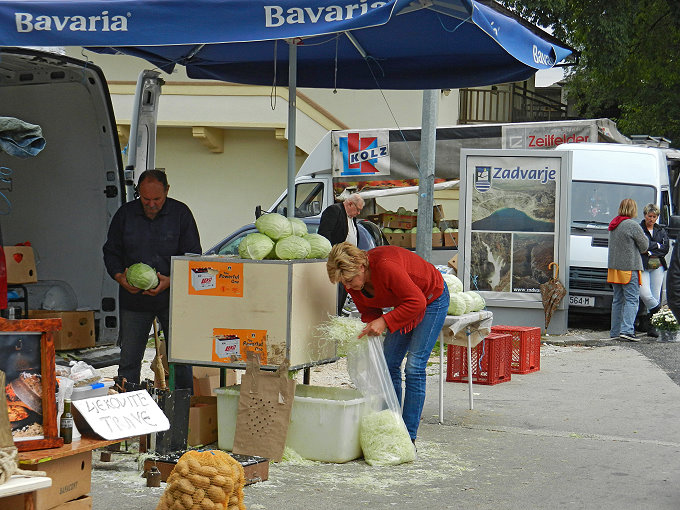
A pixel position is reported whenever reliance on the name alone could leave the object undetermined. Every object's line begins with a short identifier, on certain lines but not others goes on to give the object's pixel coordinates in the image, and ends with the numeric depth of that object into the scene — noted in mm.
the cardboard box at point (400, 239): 17688
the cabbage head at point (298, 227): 6875
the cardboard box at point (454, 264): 15120
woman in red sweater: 6402
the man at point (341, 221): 11891
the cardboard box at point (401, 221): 18062
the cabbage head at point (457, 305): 7789
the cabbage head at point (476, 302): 8125
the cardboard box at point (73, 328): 7961
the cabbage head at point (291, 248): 6527
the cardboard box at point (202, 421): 6840
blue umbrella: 5438
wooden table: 4484
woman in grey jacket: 13297
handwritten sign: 4969
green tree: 17547
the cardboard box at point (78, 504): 4778
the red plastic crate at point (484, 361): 9750
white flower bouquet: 13416
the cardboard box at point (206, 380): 7586
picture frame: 4578
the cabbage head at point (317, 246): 6867
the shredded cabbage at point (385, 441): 6512
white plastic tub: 6484
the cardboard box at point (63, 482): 4547
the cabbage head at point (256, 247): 6500
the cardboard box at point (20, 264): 7910
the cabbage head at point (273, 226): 6652
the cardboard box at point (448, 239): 17672
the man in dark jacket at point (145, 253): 7066
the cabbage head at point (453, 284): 8133
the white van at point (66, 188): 8133
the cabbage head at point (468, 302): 7957
